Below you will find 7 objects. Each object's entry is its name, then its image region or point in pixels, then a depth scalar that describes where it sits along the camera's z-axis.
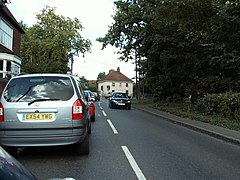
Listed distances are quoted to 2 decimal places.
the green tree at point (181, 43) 11.18
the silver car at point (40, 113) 4.11
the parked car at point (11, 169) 1.27
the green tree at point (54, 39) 34.12
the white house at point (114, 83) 72.30
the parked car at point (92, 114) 10.10
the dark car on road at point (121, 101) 18.91
